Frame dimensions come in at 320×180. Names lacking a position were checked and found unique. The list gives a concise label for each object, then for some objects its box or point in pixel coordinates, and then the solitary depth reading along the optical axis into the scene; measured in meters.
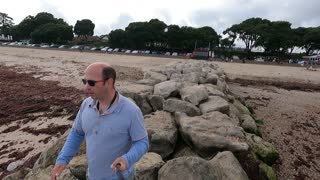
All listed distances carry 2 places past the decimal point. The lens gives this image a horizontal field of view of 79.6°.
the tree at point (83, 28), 54.85
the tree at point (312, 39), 36.58
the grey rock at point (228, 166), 2.91
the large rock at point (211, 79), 7.44
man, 1.68
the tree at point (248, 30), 39.21
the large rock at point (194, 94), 5.04
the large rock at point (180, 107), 4.55
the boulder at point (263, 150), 3.92
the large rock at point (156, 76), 7.04
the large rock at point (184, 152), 3.59
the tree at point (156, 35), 40.81
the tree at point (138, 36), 40.63
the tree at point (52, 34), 45.19
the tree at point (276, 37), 35.89
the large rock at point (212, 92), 5.64
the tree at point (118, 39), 41.67
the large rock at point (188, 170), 2.56
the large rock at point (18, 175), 3.11
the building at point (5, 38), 54.50
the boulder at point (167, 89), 5.33
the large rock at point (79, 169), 2.80
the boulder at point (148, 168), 2.75
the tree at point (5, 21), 62.53
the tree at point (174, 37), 40.02
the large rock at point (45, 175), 2.74
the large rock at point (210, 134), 3.52
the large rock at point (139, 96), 4.87
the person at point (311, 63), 25.46
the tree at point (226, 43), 44.51
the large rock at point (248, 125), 4.81
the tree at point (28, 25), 52.76
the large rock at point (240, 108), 6.00
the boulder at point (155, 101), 4.90
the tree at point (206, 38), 40.42
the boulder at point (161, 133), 3.51
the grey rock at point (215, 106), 4.68
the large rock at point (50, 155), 3.21
